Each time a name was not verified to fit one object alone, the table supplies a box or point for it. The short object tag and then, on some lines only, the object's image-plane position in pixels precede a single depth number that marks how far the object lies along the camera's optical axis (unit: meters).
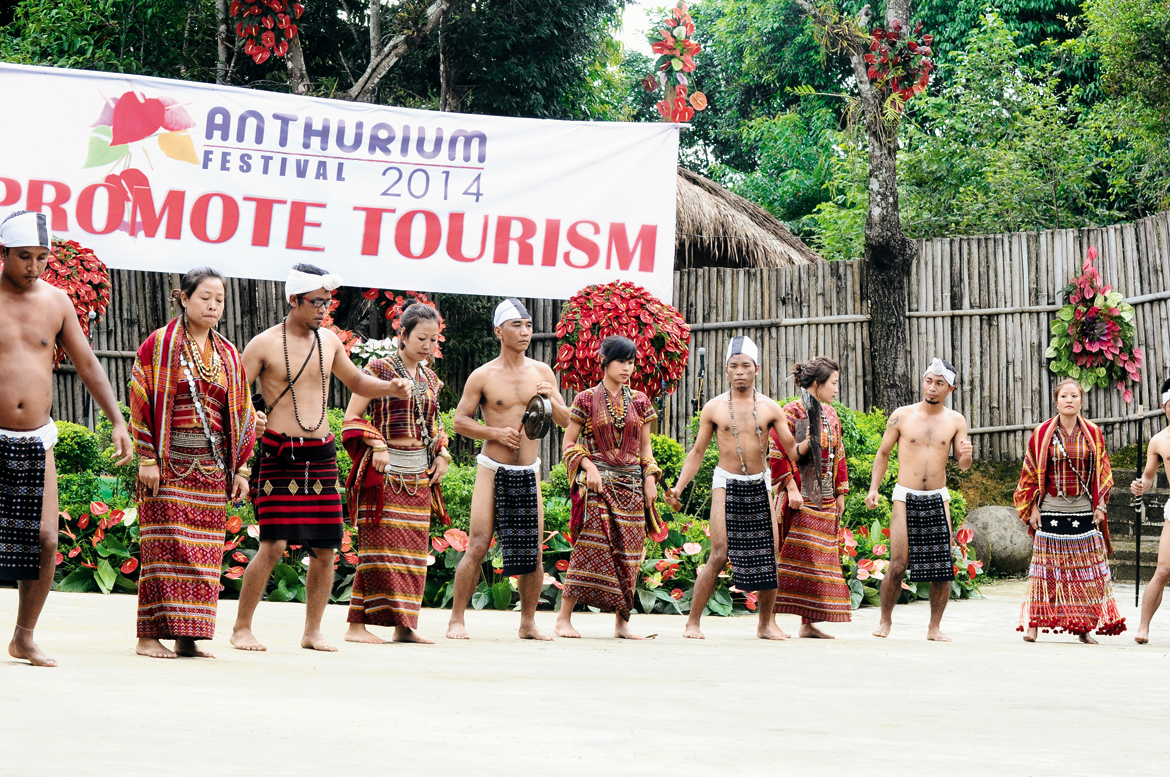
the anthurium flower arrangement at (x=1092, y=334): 25.64
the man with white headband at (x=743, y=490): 15.31
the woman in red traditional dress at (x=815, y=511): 15.70
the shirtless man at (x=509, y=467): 13.97
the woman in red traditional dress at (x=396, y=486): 13.07
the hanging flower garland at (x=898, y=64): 24.98
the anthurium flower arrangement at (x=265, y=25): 24.89
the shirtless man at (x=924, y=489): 16.17
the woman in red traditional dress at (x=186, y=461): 10.74
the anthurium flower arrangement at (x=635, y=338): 20.83
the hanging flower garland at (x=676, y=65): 24.33
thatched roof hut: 27.81
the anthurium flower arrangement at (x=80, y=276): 20.28
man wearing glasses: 11.77
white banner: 21.23
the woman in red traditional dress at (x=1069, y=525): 16.27
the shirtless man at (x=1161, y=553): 16.08
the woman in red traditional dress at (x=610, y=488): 14.66
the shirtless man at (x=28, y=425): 9.83
